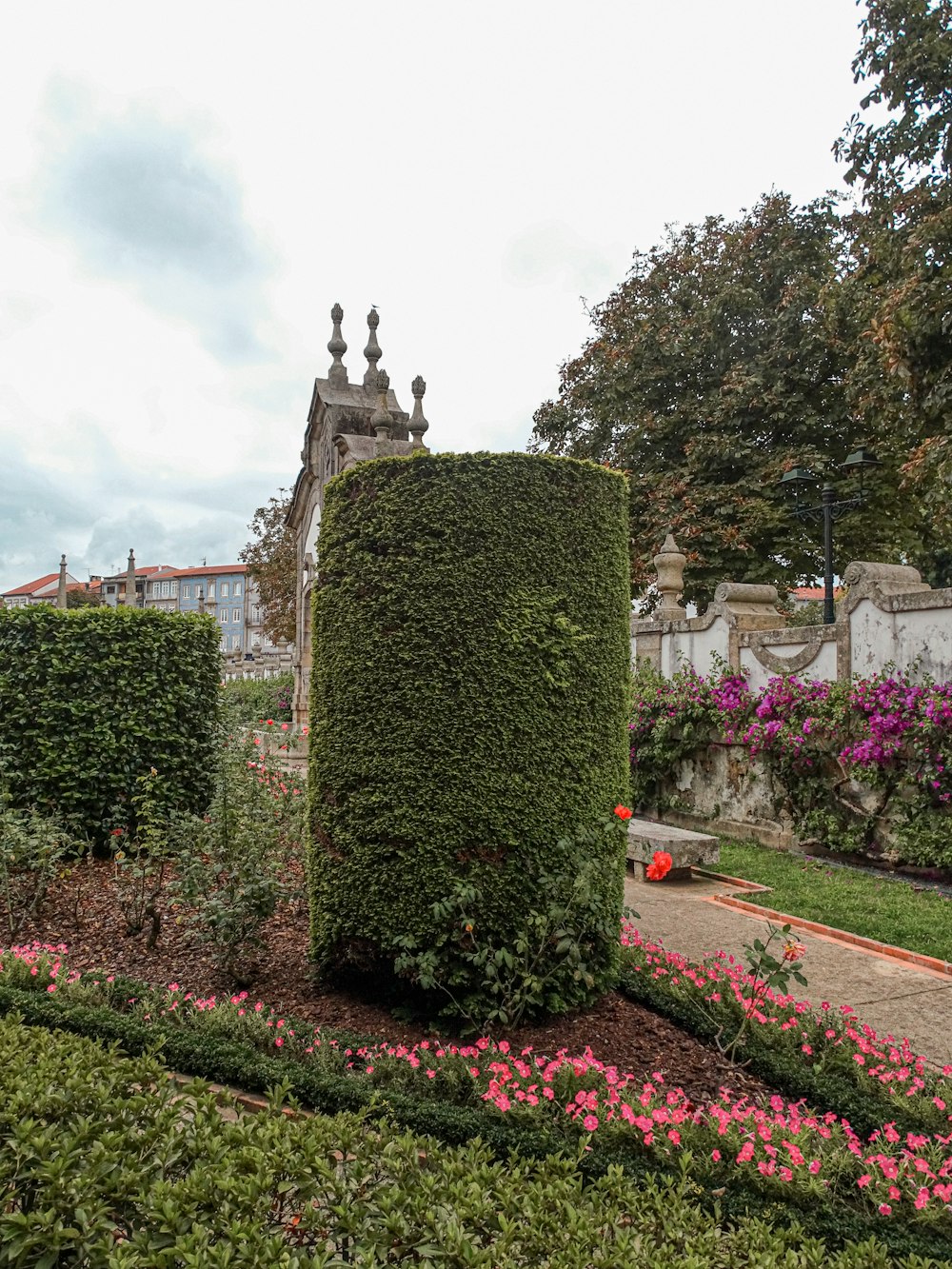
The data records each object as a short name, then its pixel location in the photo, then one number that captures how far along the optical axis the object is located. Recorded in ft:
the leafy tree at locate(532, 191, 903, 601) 56.80
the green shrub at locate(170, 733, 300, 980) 13.23
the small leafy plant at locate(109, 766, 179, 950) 15.48
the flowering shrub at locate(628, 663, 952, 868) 24.08
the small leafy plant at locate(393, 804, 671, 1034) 11.30
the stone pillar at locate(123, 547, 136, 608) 91.87
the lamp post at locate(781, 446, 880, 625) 38.60
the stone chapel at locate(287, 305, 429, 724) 43.32
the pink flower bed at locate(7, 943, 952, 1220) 7.96
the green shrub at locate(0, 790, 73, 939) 16.88
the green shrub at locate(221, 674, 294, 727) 68.08
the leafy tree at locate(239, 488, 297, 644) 94.89
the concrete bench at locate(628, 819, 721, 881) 23.95
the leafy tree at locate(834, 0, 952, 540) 34.37
